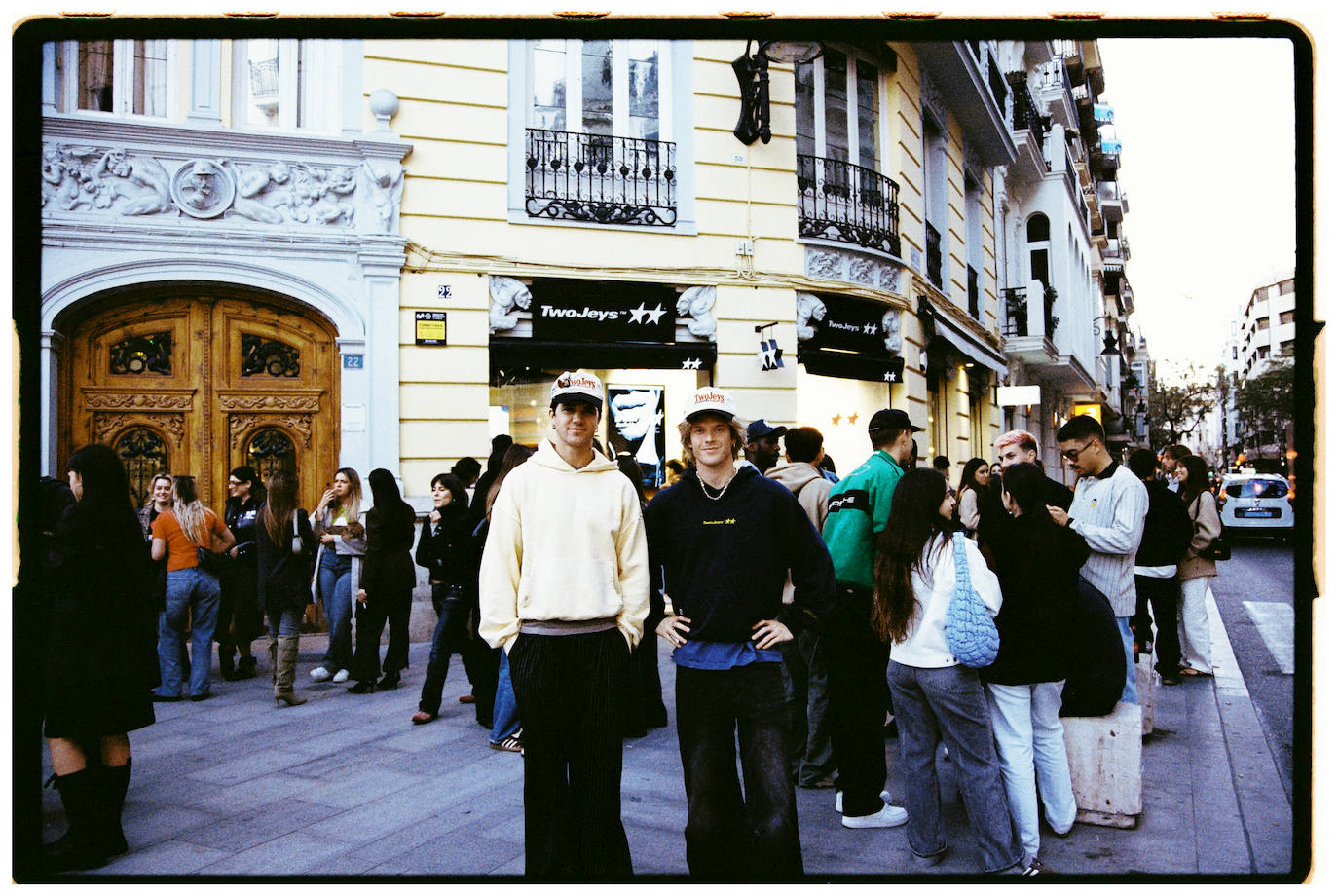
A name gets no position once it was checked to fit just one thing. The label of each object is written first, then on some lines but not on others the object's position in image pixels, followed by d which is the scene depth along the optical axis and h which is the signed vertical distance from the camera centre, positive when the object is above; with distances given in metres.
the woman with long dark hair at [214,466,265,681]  7.96 -1.02
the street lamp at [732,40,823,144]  11.32 +4.53
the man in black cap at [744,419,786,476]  6.23 +0.10
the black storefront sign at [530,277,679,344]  10.94 +1.84
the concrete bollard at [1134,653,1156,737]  5.71 -1.39
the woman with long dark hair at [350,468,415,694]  7.36 -0.86
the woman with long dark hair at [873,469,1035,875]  3.91 -0.92
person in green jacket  4.45 -0.96
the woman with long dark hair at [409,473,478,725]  6.57 -0.76
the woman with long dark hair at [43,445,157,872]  3.99 -0.82
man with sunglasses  5.31 -0.33
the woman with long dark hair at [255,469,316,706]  7.29 -0.75
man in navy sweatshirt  3.47 -0.71
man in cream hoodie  3.45 -0.61
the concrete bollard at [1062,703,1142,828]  4.39 -1.48
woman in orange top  7.29 -0.94
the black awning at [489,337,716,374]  10.81 +1.31
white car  20.64 -1.11
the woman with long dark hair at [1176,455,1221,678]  7.65 -1.07
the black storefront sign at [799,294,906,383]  12.35 +1.61
